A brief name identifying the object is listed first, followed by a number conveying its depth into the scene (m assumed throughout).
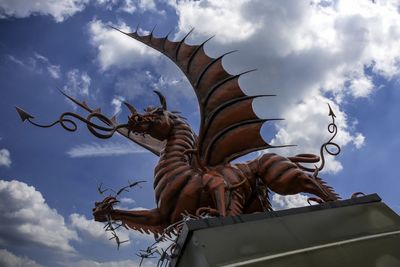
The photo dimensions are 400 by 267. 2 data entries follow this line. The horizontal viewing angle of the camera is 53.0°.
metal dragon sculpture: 6.12
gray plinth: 2.95
